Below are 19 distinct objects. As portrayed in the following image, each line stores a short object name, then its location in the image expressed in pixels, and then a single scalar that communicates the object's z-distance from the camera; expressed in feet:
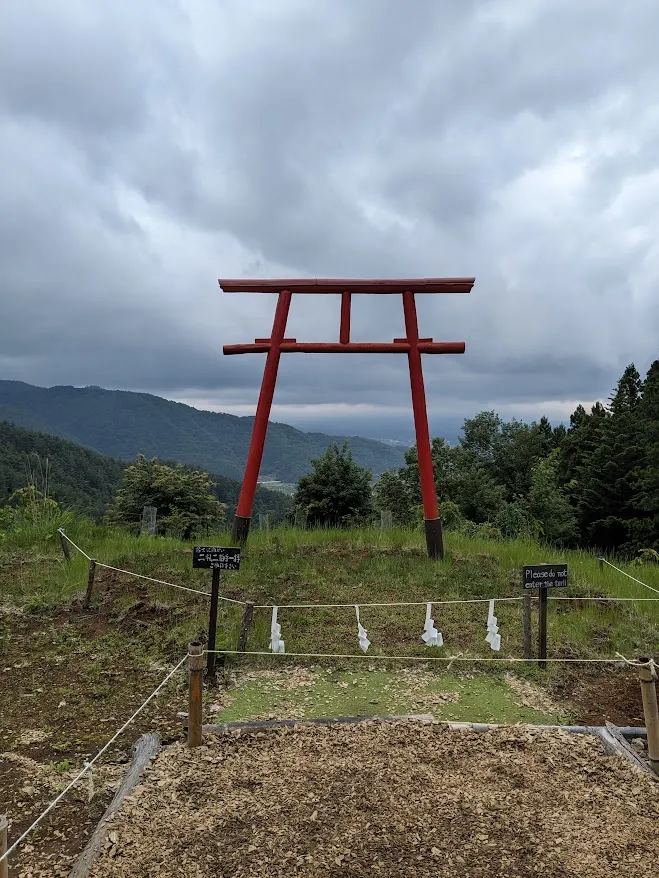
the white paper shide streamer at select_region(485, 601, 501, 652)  16.43
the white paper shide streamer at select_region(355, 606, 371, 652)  16.16
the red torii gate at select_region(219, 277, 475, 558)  25.08
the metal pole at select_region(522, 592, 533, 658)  15.58
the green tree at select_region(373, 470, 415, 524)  79.16
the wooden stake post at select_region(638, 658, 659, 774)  10.35
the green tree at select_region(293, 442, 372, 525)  54.49
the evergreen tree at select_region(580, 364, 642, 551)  79.41
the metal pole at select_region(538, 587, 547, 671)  15.02
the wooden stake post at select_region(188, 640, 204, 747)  10.95
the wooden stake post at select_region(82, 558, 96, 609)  20.81
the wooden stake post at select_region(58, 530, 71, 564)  26.08
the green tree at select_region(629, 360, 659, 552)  67.77
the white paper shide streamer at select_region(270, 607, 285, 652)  15.93
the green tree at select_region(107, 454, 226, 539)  44.29
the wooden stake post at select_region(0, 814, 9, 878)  6.03
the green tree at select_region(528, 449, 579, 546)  78.26
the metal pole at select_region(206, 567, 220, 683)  14.61
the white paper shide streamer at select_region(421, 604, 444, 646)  16.63
